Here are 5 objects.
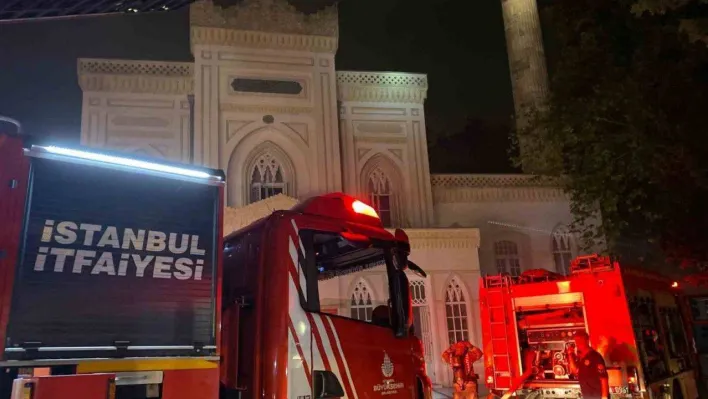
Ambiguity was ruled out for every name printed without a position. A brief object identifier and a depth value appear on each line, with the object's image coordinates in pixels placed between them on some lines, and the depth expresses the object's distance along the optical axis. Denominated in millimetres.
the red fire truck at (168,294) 3523
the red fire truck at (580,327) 8797
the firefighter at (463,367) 9008
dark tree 8914
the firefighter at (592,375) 7883
